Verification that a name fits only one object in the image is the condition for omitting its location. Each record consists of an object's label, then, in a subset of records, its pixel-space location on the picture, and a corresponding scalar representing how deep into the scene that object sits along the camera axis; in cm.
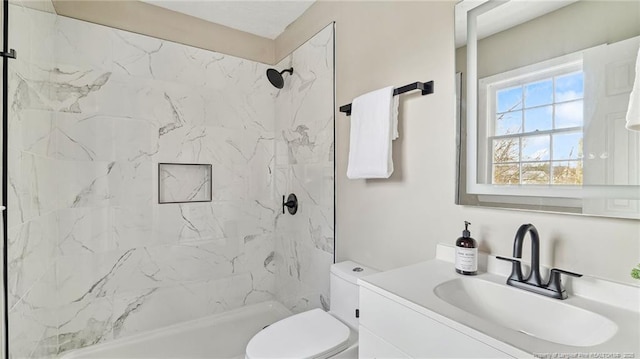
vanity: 70
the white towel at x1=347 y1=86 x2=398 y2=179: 146
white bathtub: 196
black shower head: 230
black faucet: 92
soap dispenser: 112
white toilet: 137
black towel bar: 135
